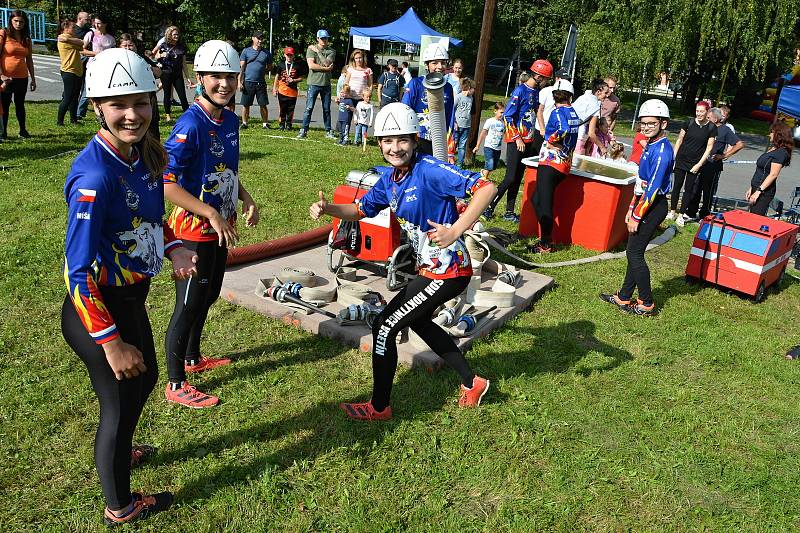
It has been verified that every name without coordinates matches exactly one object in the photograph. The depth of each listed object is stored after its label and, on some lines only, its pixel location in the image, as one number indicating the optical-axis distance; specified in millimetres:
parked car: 37719
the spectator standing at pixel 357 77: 14555
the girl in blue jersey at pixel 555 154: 7766
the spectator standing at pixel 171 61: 13523
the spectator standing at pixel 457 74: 11121
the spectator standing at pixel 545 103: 9477
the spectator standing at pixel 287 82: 14711
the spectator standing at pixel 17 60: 10891
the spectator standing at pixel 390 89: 14789
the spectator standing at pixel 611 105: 11617
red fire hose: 6625
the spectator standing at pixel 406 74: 18109
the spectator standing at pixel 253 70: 14227
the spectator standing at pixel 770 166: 8985
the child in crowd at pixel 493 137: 11945
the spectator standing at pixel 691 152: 10617
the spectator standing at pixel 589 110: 10273
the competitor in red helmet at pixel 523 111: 8836
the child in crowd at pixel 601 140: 10852
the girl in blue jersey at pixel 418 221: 3641
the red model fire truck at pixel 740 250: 7211
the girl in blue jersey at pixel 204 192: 3812
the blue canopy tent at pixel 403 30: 26594
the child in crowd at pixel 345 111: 14477
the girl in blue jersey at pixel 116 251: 2521
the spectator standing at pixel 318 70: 14273
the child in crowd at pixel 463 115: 12656
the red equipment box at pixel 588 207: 8305
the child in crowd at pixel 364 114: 13820
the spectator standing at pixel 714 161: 10789
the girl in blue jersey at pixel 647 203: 6105
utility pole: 12062
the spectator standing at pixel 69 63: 12141
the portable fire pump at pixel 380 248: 6180
